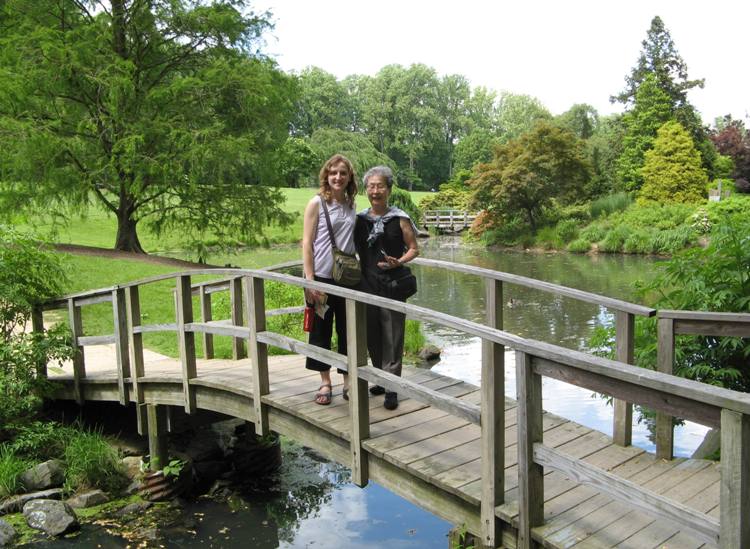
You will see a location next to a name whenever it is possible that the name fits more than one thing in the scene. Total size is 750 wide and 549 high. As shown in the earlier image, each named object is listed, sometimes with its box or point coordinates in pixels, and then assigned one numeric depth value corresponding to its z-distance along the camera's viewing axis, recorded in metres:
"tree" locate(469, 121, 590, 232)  33.47
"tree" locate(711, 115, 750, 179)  37.44
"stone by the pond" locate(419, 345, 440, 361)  12.79
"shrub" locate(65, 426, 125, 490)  6.77
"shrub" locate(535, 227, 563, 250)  32.33
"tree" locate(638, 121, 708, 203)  32.56
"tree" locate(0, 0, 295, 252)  15.93
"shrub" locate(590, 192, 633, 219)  33.34
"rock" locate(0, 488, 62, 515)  6.29
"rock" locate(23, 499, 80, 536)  5.95
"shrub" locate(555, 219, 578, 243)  32.28
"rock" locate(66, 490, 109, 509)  6.48
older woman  4.70
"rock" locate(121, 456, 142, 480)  7.13
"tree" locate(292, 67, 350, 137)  70.19
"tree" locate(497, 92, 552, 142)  70.94
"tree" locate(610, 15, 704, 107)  42.53
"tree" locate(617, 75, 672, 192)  36.22
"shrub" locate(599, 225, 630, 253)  29.19
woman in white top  4.59
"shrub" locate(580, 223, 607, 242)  30.66
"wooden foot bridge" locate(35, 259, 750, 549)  2.65
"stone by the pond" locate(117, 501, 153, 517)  6.44
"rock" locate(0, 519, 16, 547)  5.69
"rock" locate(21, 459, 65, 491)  6.66
